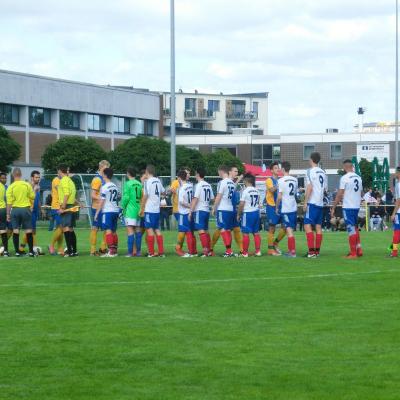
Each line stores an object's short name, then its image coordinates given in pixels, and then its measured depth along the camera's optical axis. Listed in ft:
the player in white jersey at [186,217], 83.10
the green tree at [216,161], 274.57
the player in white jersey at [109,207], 82.33
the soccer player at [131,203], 82.23
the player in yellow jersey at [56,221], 84.64
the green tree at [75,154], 239.09
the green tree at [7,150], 220.64
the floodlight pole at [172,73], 143.54
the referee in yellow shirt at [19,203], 82.48
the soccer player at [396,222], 77.82
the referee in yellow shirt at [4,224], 85.76
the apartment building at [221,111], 474.49
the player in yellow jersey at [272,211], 83.82
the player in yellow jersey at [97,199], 83.46
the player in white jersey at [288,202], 79.92
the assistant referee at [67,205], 82.23
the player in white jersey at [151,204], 81.41
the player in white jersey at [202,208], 82.07
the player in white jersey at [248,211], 81.10
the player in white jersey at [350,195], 77.92
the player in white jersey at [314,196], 77.82
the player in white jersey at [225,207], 81.61
